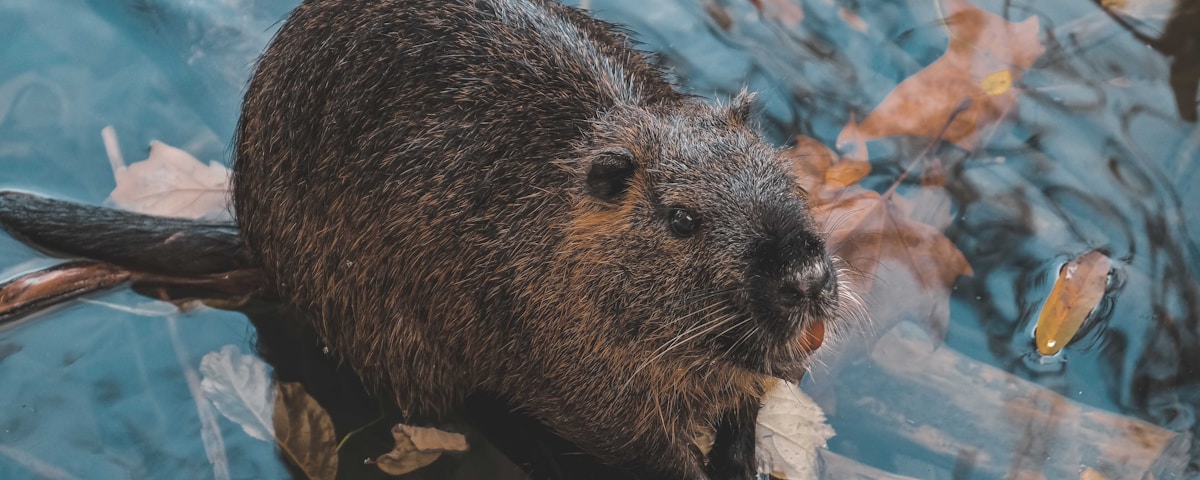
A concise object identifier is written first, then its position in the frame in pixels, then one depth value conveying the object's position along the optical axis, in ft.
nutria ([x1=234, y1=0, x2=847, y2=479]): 9.25
